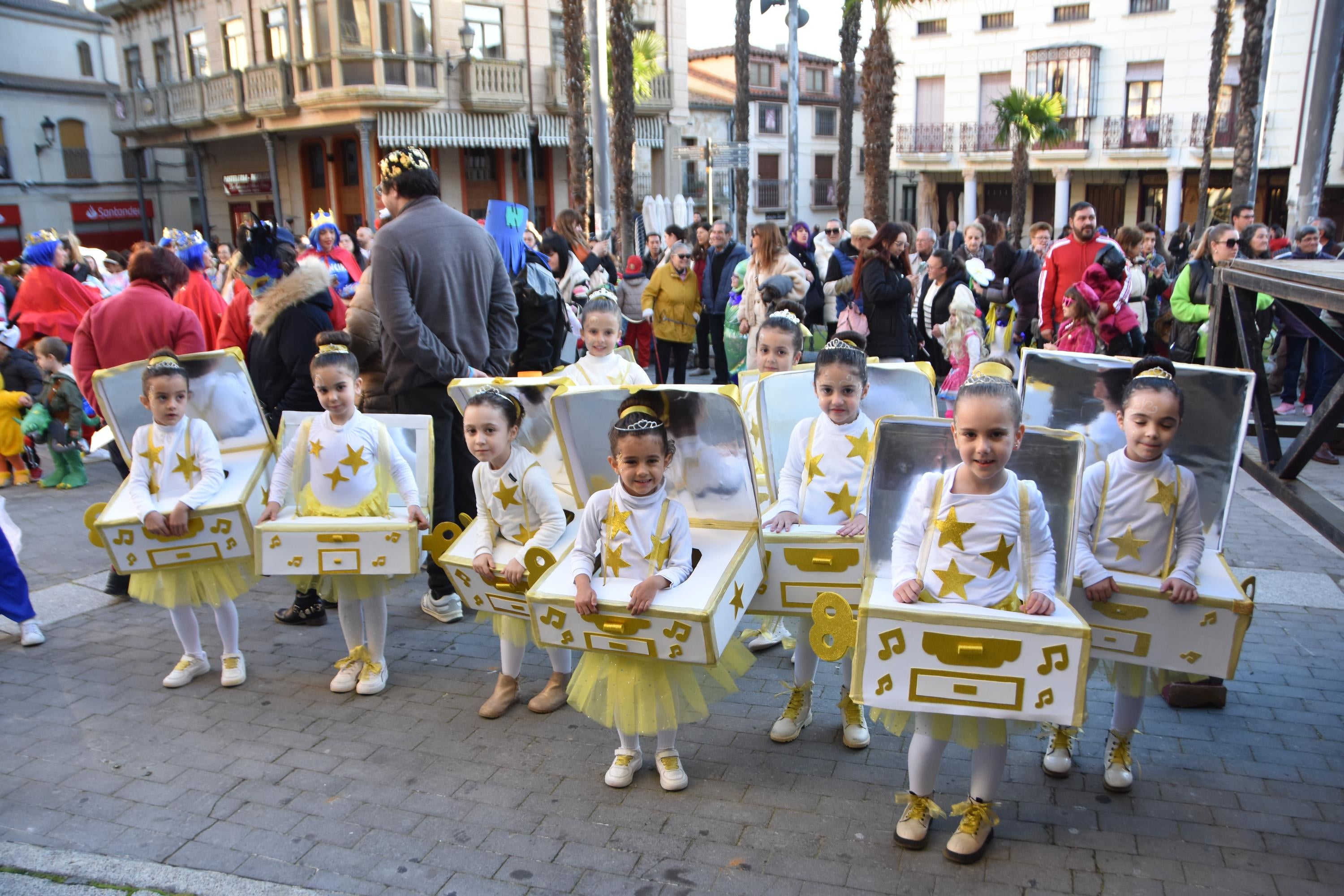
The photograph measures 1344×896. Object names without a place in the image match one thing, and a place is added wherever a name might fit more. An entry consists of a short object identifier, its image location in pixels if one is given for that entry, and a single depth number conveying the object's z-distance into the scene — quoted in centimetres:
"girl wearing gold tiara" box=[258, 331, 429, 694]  427
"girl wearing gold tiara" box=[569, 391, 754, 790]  330
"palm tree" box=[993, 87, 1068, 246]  2827
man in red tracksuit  743
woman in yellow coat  973
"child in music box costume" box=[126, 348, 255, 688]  430
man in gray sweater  475
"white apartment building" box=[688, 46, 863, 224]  4191
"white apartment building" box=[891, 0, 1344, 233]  2864
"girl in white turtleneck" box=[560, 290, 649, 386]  505
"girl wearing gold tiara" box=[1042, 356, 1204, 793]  324
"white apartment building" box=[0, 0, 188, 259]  3014
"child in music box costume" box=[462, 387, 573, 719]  386
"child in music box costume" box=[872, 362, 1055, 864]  289
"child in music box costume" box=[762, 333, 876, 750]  377
